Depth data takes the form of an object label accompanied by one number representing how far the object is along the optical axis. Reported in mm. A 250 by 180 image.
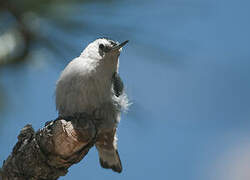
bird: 6309
